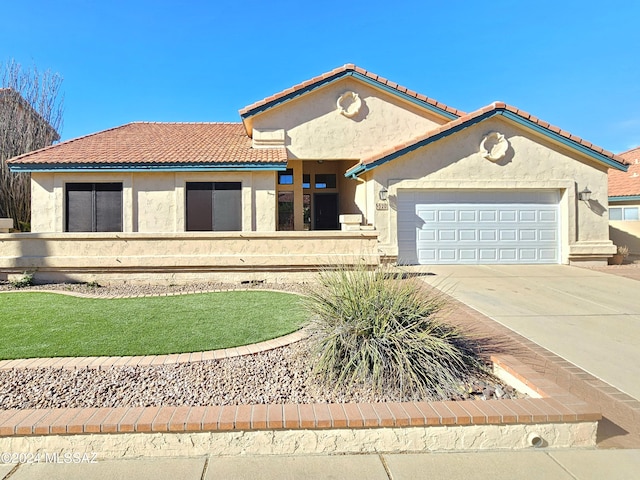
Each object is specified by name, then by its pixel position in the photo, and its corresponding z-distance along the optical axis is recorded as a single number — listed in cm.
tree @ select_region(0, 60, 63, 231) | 2064
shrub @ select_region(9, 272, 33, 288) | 1050
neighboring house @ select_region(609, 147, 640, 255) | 1703
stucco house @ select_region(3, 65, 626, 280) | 1345
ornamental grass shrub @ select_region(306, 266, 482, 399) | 415
